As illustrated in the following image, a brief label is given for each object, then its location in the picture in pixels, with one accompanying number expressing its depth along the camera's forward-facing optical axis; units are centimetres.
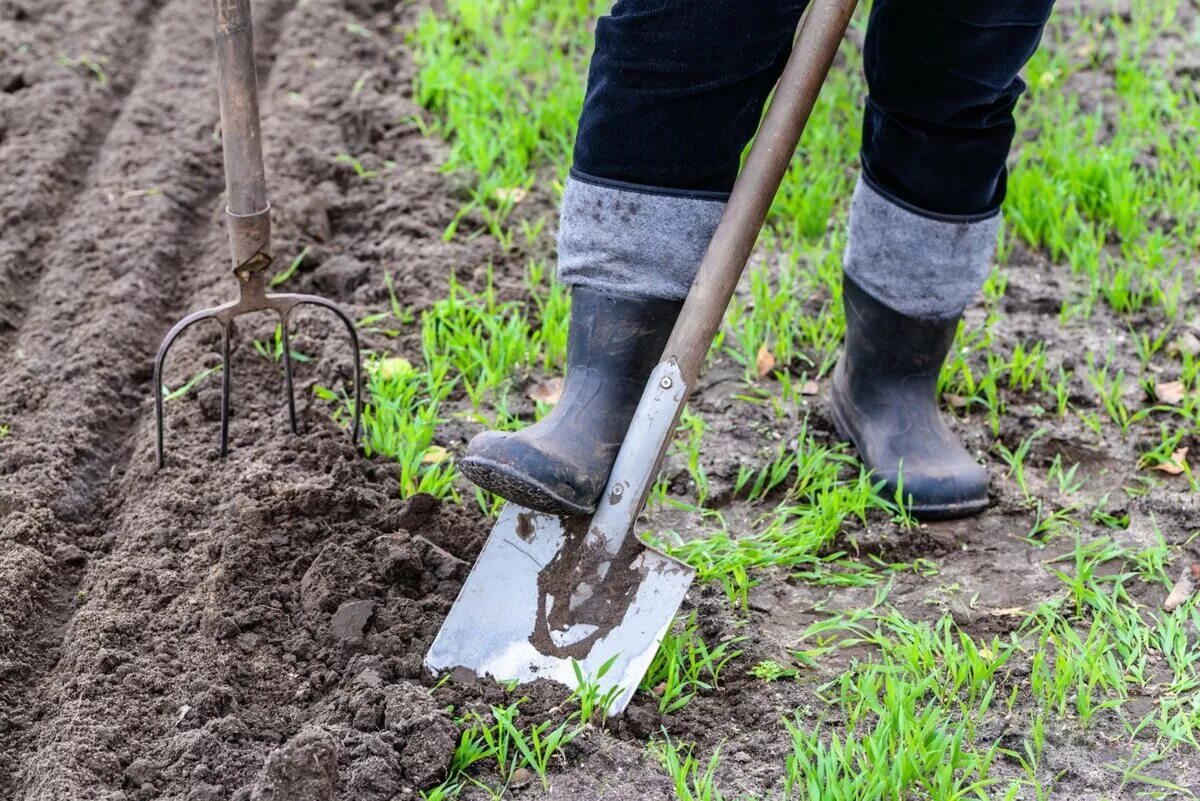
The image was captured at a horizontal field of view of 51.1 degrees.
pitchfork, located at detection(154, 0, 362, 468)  212
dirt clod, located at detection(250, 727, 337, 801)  176
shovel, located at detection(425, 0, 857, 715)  205
